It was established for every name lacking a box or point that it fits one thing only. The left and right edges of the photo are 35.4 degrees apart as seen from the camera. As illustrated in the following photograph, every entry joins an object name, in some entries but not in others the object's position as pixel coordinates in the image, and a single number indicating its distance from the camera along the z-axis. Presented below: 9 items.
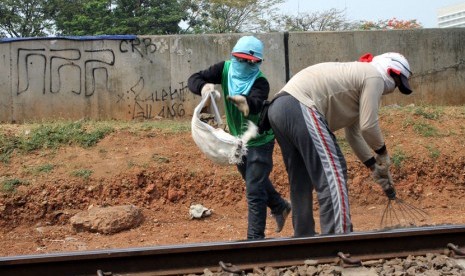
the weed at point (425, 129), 10.16
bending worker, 4.83
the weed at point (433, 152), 9.46
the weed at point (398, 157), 9.26
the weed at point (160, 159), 9.06
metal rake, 7.50
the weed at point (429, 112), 10.73
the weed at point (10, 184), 8.34
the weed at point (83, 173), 8.64
